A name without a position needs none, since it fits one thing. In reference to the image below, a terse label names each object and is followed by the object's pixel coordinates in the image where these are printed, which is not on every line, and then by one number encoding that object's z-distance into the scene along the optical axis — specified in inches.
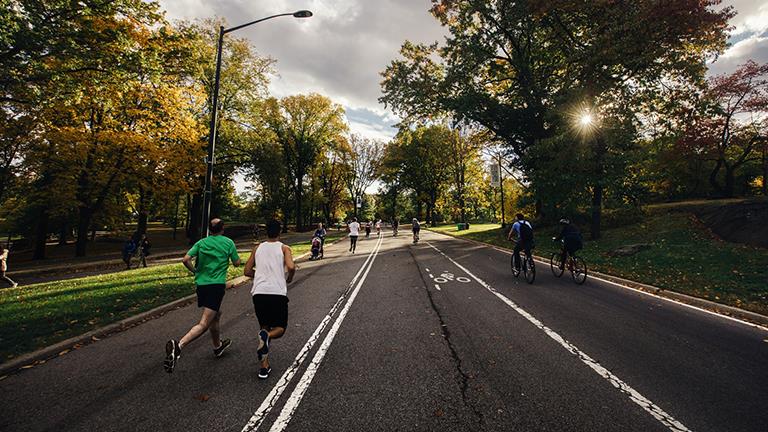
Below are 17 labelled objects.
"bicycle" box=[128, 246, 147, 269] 576.4
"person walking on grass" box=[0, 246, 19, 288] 372.5
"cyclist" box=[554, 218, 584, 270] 365.7
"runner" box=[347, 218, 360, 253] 709.4
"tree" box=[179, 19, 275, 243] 977.5
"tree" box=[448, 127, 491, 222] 1675.7
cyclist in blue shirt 372.8
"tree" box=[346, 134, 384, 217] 2187.5
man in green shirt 166.4
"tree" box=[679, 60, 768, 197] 747.4
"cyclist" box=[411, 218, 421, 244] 930.7
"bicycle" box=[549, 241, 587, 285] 357.7
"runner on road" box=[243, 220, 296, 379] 155.3
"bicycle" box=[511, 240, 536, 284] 353.0
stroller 600.7
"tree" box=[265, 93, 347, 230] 1440.7
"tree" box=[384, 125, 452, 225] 1796.3
